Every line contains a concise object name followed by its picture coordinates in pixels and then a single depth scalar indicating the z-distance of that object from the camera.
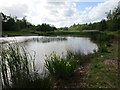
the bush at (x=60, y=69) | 2.51
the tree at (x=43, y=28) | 50.06
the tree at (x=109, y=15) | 22.67
